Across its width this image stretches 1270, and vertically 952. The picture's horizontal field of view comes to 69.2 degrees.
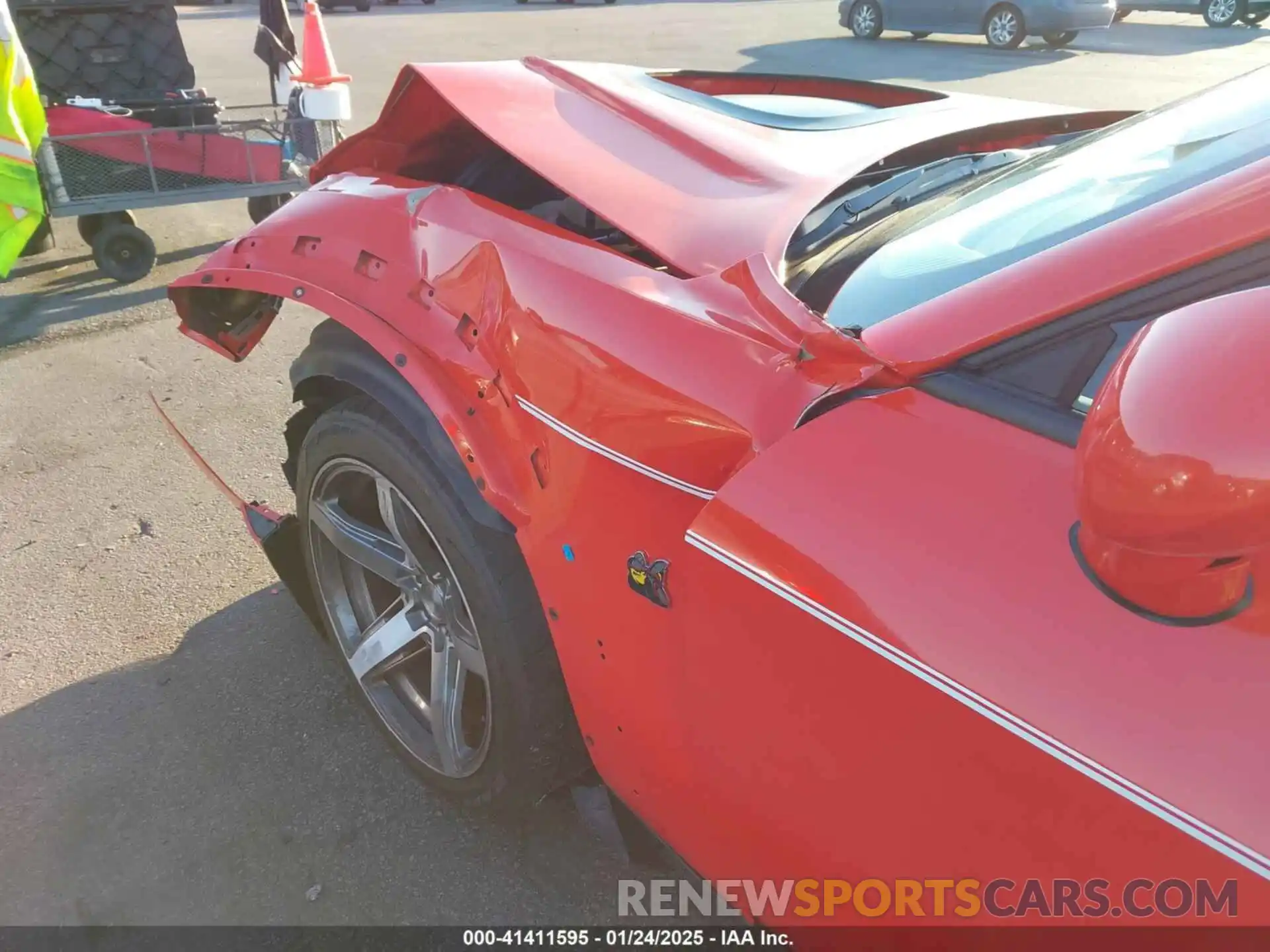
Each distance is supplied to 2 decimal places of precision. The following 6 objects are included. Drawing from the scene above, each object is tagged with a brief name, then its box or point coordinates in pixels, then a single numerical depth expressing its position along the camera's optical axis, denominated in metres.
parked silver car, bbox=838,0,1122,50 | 13.56
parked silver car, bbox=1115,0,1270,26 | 15.71
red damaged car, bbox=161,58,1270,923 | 0.88
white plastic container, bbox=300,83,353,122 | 5.74
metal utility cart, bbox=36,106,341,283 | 5.18
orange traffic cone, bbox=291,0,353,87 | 5.93
